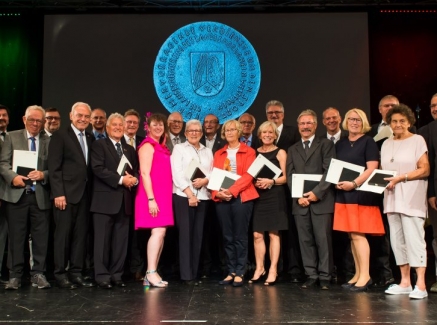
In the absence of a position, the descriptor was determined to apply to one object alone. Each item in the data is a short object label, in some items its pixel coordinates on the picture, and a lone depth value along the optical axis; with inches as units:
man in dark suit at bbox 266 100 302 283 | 203.6
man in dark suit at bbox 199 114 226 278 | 212.8
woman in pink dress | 189.6
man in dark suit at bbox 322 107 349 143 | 212.4
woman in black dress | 194.1
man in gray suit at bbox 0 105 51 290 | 187.9
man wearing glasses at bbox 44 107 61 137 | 227.8
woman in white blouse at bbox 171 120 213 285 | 193.8
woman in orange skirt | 182.1
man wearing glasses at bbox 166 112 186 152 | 222.8
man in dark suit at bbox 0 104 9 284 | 196.8
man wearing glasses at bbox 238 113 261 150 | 221.9
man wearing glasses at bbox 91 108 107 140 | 224.2
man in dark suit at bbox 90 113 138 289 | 186.9
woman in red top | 192.1
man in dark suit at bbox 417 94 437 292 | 182.5
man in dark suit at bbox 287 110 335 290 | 186.9
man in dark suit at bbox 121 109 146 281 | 206.8
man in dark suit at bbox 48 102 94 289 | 185.9
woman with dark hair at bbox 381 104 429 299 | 173.0
